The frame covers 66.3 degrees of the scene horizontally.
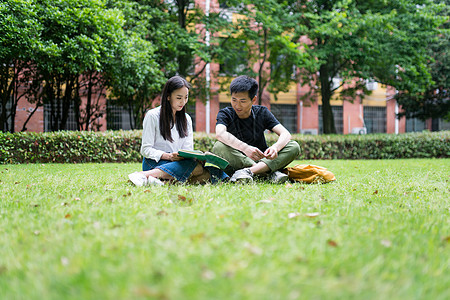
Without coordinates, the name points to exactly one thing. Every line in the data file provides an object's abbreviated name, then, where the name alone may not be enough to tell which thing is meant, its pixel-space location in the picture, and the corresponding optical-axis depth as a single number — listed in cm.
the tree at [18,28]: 766
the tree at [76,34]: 837
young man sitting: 386
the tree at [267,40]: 1185
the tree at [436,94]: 1672
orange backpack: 423
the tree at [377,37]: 1160
